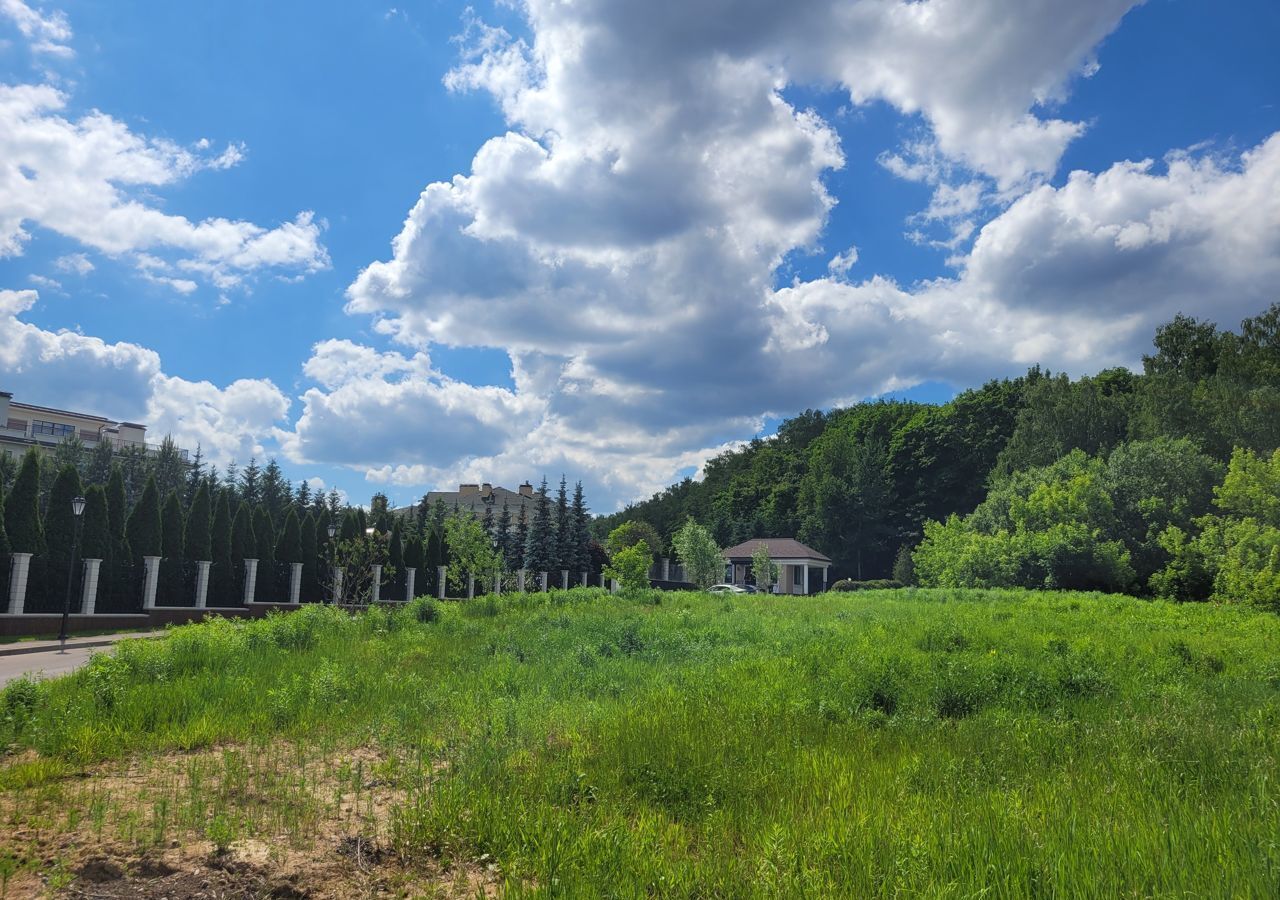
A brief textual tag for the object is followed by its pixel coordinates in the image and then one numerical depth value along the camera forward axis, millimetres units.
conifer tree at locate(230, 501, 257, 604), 35969
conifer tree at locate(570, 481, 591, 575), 62531
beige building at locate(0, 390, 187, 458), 68438
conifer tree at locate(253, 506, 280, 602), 37572
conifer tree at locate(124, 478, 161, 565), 30422
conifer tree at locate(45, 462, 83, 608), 27141
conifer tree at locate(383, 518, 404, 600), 45625
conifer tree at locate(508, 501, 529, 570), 66062
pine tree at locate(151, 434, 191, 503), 65562
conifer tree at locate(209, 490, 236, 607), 34594
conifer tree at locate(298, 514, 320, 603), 40125
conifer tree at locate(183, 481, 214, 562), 33125
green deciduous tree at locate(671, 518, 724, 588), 52656
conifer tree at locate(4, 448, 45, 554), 26047
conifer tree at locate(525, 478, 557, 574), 60750
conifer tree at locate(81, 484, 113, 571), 28234
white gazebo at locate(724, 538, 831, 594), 67188
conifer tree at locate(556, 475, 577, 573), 61469
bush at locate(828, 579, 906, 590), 49200
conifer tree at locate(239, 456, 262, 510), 66062
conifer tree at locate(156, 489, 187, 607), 31547
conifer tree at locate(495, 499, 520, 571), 65250
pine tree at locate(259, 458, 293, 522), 66000
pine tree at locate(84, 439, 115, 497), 60719
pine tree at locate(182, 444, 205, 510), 62438
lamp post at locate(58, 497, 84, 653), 21331
